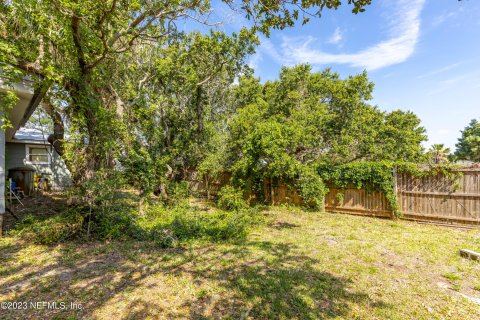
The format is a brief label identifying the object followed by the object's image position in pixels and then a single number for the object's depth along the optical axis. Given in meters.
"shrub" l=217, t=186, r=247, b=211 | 8.99
